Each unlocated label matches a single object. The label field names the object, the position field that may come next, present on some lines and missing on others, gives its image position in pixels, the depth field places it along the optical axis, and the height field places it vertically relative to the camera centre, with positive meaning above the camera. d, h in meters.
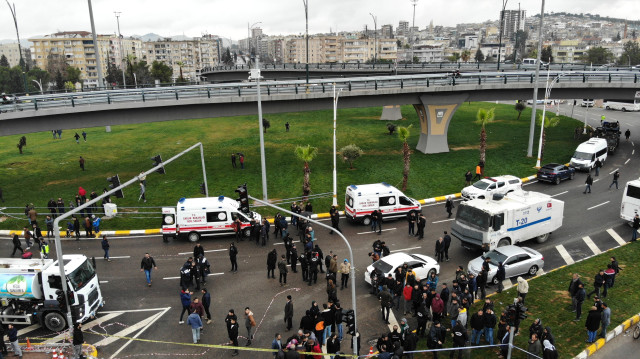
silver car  19.19 -8.11
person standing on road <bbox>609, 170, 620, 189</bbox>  31.02 -7.53
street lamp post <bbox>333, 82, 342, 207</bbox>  28.55 -7.69
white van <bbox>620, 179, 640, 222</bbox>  24.14 -7.12
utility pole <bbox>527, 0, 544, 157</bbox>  37.03 -2.24
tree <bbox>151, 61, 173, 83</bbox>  105.31 -0.01
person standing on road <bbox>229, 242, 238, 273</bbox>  20.41 -8.25
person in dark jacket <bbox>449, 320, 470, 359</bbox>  14.06 -8.06
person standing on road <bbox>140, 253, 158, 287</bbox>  19.38 -7.97
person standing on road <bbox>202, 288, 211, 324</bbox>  16.31 -7.93
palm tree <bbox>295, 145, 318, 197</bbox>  29.55 -5.55
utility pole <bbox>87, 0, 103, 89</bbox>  42.69 +3.35
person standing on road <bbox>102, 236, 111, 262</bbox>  22.12 -8.27
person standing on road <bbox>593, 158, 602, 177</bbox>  34.63 -7.59
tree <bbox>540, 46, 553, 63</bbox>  118.44 +3.01
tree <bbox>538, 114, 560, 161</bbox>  38.71 -5.10
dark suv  33.15 -7.63
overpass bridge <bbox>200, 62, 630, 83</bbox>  62.78 -0.11
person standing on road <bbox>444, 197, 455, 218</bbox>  27.31 -8.04
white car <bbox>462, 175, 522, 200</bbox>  29.44 -7.69
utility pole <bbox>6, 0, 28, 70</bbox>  50.73 +6.38
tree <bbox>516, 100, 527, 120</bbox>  58.34 -5.00
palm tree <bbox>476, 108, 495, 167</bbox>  33.79 -3.76
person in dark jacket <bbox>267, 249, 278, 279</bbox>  19.91 -8.15
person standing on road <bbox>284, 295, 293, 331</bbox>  16.09 -8.39
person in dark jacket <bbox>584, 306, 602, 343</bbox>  14.55 -8.04
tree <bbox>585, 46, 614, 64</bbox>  140.12 +2.96
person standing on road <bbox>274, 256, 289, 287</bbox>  19.19 -8.30
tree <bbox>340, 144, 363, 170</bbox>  36.38 -6.51
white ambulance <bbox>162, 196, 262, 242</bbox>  23.91 -7.55
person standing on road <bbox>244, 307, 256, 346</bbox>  15.13 -8.08
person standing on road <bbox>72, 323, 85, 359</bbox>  14.34 -8.22
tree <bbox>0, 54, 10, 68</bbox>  148.23 +4.26
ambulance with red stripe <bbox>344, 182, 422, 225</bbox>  25.88 -7.49
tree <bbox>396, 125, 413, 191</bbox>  31.05 -5.56
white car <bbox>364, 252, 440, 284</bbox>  18.65 -7.97
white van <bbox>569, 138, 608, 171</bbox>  35.47 -6.85
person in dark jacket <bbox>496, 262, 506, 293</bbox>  18.30 -8.04
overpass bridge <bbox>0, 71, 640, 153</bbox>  30.45 -2.15
